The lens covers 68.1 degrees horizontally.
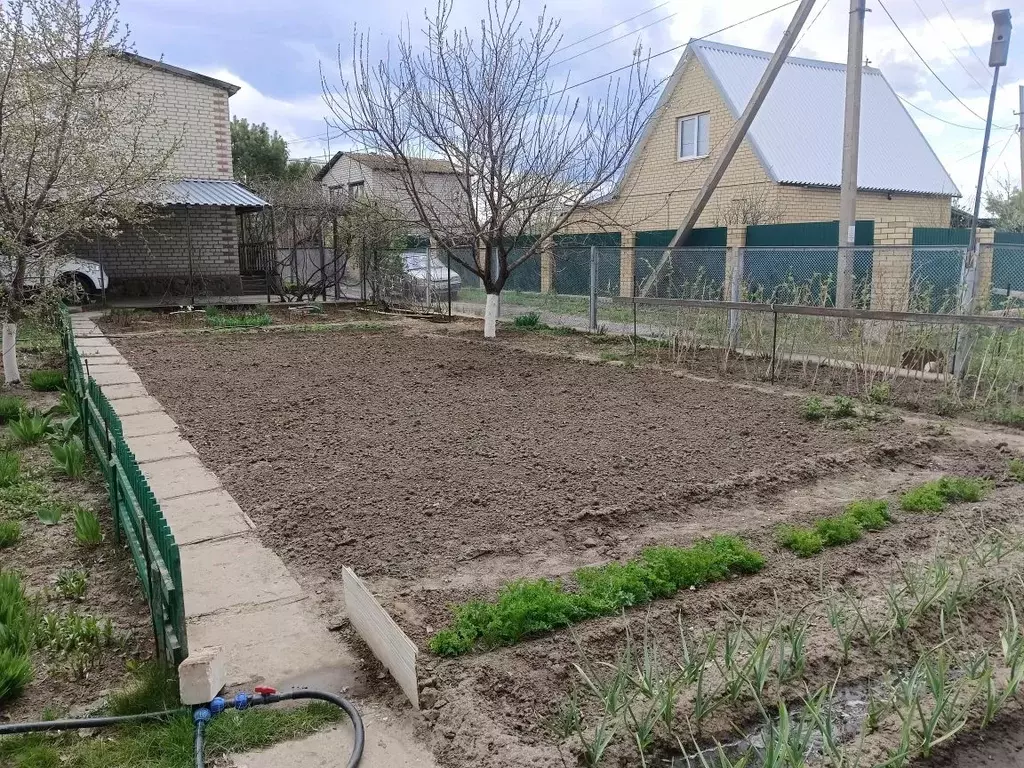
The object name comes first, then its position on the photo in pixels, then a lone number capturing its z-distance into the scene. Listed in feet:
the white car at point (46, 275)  25.86
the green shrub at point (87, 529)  13.06
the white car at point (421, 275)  60.44
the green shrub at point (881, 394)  24.95
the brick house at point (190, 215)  61.31
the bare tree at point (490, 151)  37.24
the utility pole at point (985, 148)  26.89
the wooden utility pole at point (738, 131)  40.75
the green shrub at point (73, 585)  11.45
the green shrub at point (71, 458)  16.48
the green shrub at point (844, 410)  22.76
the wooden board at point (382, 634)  8.62
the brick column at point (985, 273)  27.71
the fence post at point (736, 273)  34.55
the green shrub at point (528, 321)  47.34
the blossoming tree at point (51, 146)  23.41
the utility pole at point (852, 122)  36.19
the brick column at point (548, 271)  54.54
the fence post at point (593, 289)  44.24
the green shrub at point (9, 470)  16.08
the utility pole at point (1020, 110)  59.36
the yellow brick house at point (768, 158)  60.08
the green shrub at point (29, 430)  19.16
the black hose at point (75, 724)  7.98
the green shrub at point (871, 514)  13.78
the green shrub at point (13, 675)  8.70
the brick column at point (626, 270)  55.52
